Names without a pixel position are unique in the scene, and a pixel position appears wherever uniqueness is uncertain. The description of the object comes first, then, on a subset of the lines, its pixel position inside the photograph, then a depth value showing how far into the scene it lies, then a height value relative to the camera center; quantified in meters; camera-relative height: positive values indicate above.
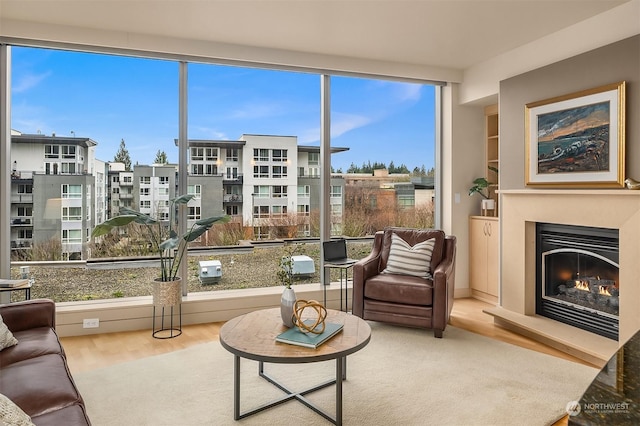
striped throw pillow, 4.05 -0.44
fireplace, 3.42 -0.54
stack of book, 2.32 -0.70
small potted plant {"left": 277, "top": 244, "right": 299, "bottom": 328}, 2.62 -0.57
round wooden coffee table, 2.20 -0.72
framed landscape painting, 3.27 +0.64
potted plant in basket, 3.66 -0.23
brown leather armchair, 3.65 -0.70
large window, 3.86 +0.81
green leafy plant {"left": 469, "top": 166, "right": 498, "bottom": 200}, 5.01 +0.35
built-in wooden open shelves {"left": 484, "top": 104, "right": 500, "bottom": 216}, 5.18 +0.82
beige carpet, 2.36 -1.11
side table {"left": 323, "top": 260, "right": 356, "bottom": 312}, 4.14 -0.69
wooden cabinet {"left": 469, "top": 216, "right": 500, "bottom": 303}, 4.81 -0.50
